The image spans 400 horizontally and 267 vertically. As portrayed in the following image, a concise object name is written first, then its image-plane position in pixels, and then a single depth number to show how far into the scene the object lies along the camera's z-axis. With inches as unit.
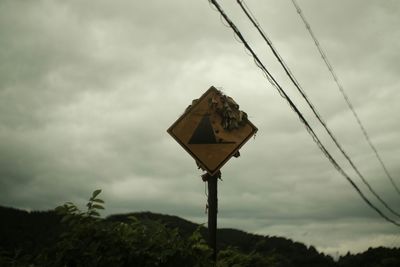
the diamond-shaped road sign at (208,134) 144.0
